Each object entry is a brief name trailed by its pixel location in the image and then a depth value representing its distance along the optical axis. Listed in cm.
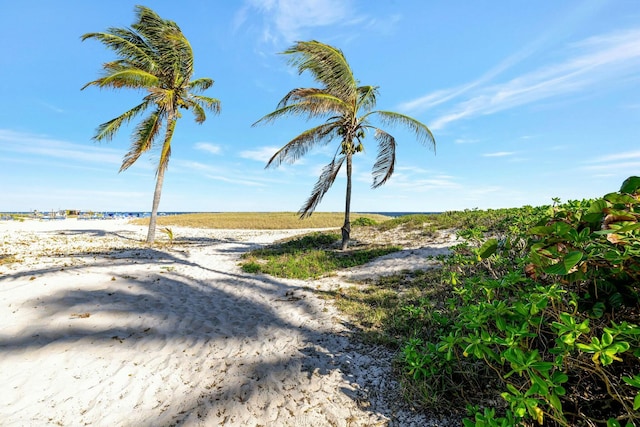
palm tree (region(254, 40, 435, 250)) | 992
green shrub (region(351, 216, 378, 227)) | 1762
